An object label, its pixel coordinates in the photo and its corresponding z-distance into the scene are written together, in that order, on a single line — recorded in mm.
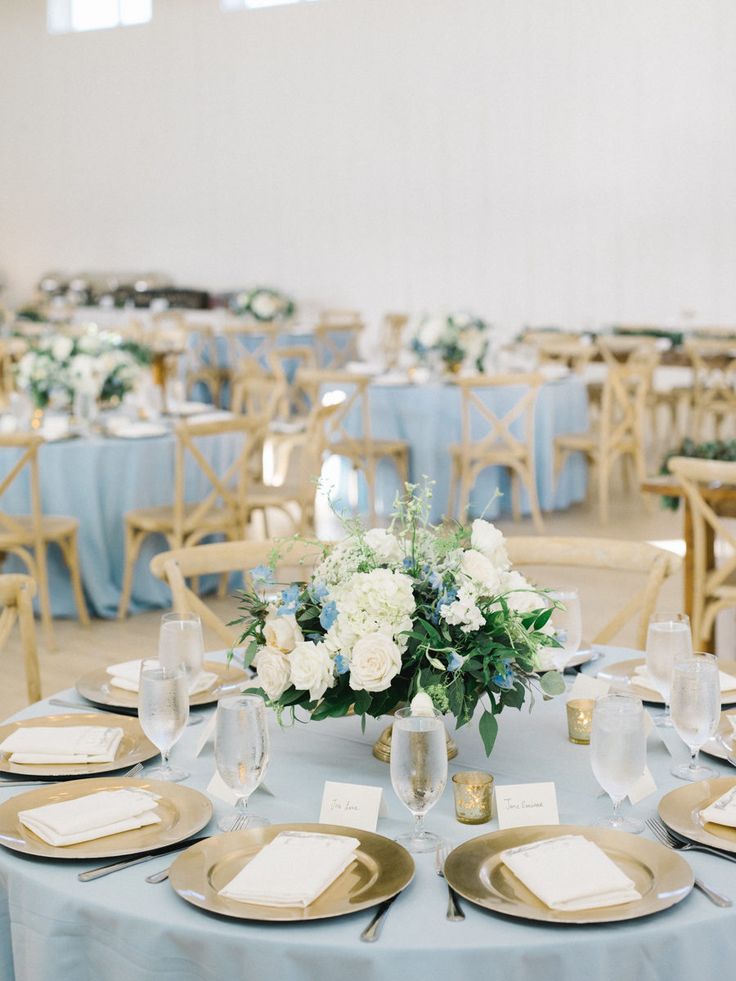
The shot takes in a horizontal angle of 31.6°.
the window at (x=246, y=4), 14195
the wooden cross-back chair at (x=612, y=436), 7223
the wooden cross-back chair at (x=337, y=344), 10984
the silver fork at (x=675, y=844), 1427
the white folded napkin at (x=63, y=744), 1897
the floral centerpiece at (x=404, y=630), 1725
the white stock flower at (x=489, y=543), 1838
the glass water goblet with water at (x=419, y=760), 1478
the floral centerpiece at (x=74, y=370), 5887
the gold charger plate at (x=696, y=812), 1579
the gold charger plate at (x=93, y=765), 1868
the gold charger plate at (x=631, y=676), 2131
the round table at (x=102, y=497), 5367
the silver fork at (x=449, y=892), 1408
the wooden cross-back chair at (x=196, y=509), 5027
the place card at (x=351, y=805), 1661
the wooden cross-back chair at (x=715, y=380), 8797
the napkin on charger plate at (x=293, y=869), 1436
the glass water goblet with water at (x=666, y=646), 1926
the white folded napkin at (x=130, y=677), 2208
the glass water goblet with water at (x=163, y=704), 1695
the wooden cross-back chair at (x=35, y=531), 4844
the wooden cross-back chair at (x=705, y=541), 3697
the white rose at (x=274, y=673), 1746
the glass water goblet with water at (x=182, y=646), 1961
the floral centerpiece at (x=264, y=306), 11141
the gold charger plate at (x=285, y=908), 1414
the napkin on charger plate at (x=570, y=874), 1415
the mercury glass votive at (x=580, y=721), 1946
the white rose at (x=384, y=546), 1836
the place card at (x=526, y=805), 1657
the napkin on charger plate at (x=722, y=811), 1611
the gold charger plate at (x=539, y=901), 1396
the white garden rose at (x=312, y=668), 1719
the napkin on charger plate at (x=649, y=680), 2180
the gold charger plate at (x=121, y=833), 1573
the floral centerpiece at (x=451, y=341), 7473
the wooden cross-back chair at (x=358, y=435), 6605
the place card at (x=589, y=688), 2027
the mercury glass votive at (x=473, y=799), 1671
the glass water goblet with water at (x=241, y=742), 1554
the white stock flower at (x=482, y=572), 1755
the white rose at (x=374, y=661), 1697
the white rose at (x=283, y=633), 1776
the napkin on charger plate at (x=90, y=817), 1603
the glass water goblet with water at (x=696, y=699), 1691
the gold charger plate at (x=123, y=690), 2154
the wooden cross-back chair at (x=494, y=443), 6672
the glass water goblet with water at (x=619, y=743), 1528
